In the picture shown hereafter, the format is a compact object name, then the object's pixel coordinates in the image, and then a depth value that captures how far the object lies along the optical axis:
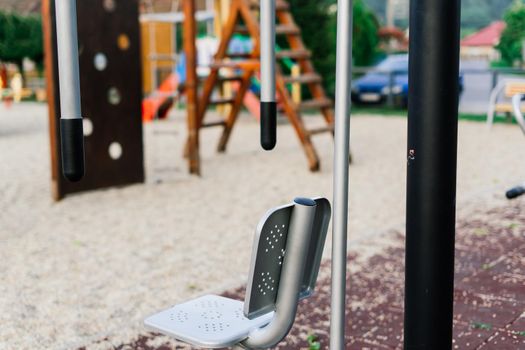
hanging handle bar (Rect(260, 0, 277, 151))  1.90
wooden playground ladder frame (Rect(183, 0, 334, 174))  7.39
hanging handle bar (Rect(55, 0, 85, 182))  1.58
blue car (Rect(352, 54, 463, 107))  16.17
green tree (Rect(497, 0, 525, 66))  15.30
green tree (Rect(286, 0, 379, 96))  16.39
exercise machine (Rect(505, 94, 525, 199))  3.30
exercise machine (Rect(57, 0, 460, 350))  1.92
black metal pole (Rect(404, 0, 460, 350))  2.01
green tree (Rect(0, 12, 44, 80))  23.14
